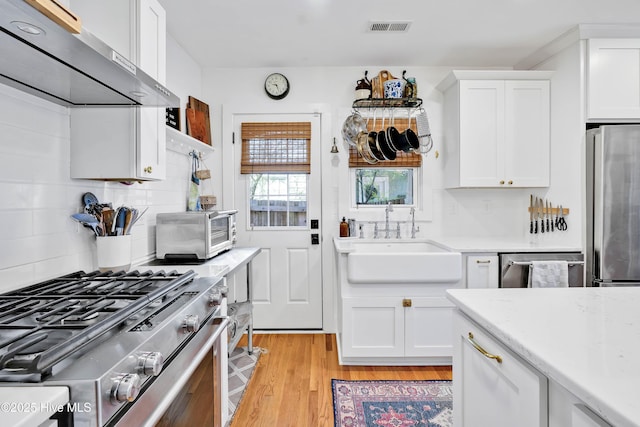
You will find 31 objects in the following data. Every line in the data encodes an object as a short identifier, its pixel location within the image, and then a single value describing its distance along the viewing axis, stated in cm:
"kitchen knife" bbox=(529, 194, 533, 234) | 316
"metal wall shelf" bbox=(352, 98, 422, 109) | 294
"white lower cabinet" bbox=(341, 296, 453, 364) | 253
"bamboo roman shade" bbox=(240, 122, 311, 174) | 326
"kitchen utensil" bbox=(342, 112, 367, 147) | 303
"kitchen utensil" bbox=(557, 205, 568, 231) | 278
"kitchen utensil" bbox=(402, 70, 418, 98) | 304
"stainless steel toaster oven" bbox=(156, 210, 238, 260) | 220
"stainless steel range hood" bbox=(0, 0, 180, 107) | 87
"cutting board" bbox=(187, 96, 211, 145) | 285
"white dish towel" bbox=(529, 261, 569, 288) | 247
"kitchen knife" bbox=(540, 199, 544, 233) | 300
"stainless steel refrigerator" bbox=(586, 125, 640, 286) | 240
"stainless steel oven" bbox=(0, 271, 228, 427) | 68
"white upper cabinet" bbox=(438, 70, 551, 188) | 291
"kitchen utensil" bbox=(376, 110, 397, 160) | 288
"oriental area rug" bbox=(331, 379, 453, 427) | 194
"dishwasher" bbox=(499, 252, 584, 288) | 253
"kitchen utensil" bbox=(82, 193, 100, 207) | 170
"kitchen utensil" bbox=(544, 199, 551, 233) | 294
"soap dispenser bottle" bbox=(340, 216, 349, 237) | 316
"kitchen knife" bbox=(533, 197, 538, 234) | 309
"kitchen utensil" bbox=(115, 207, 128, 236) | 171
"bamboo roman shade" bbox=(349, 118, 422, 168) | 323
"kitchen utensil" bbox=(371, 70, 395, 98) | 314
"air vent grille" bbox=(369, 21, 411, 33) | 248
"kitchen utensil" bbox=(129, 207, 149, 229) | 175
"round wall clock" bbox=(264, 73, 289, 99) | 323
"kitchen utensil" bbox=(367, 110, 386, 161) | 292
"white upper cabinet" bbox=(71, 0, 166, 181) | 162
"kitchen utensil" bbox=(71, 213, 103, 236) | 159
